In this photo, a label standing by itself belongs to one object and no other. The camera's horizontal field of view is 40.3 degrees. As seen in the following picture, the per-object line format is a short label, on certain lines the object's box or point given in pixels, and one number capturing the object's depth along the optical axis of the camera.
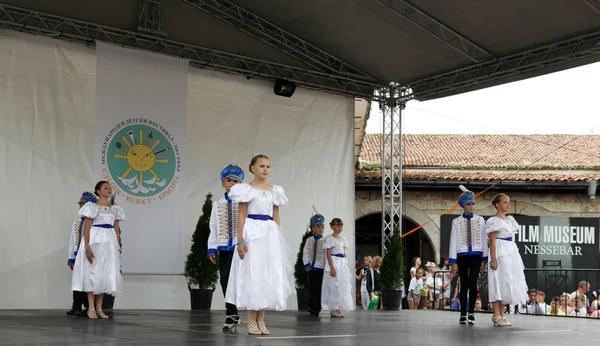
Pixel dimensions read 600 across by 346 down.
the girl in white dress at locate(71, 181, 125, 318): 9.92
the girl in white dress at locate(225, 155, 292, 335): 7.35
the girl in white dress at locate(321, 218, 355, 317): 12.67
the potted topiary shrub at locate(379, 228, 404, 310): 16.00
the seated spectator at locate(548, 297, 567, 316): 15.55
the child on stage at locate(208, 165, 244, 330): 8.12
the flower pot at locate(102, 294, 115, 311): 12.83
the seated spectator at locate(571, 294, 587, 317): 14.85
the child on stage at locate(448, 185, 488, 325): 10.29
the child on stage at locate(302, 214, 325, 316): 12.87
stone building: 26.53
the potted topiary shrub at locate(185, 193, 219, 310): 13.82
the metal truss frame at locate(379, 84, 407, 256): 15.91
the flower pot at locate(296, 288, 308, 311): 15.36
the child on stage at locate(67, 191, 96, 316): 10.52
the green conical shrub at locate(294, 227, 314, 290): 15.35
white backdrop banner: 13.34
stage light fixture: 15.09
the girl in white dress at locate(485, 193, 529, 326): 9.95
